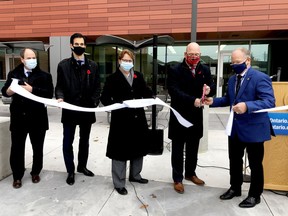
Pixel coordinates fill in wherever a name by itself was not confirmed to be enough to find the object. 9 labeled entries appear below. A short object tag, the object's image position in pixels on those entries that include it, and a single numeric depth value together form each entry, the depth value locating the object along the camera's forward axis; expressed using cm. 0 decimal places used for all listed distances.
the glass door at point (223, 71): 1288
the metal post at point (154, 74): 501
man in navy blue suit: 280
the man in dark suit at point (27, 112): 341
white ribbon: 325
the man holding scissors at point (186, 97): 329
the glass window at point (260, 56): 1263
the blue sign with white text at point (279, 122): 329
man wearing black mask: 354
